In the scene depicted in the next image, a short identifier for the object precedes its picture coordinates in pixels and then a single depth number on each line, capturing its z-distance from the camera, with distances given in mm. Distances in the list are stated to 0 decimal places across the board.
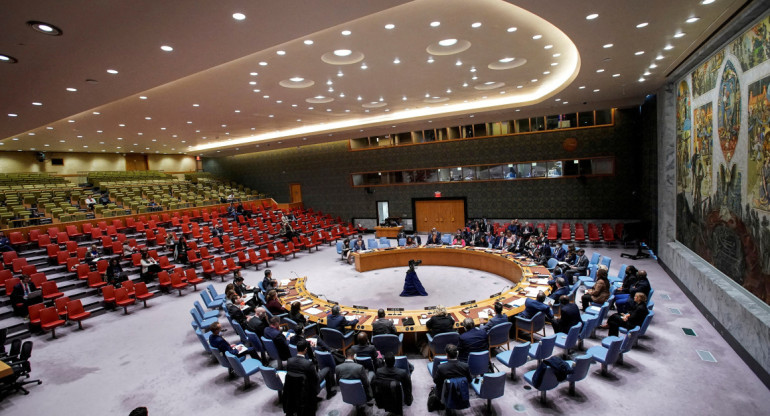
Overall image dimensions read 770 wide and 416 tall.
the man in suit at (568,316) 6043
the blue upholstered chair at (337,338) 6191
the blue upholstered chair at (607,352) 5168
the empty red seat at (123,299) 9523
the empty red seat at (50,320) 8141
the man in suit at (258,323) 6258
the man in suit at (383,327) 5902
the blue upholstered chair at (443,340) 5566
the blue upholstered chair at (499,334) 5832
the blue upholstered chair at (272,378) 4922
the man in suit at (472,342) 5137
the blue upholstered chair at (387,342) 5699
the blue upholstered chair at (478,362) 4941
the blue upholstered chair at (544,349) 5414
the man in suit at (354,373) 4590
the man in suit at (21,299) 8781
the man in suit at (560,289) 6945
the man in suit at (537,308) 6320
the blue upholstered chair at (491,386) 4441
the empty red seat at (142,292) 9938
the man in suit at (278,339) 5746
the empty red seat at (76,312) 8604
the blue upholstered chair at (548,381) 4652
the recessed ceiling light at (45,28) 4055
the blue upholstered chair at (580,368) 4758
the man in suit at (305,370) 4535
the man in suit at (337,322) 6312
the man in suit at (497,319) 5812
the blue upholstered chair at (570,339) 5586
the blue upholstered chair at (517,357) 5209
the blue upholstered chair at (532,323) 6297
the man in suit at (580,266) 9172
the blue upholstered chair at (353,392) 4461
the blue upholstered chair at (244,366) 5398
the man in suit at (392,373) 4449
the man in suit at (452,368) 4395
